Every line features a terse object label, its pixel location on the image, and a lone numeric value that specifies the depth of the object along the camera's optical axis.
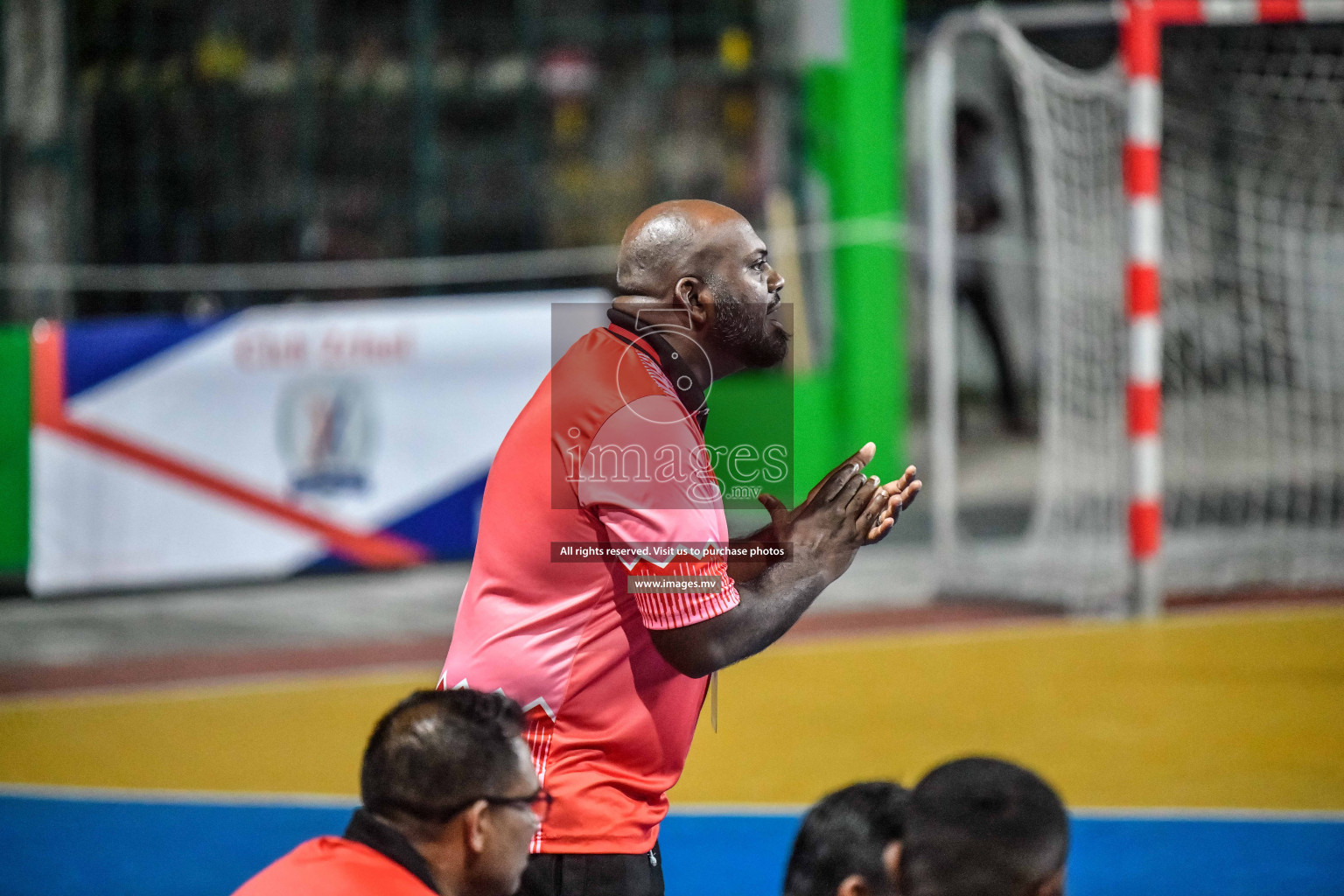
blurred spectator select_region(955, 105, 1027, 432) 27.84
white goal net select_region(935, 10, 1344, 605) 19.17
